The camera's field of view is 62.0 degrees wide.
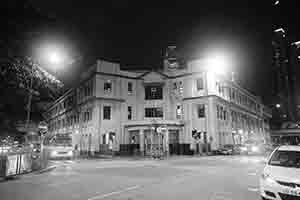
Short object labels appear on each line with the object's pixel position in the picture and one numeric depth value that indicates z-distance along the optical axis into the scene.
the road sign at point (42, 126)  18.62
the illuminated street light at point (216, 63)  40.09
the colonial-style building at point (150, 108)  37.94
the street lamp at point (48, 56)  11.21
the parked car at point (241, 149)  38.88
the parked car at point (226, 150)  36.34
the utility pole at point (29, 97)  11.33
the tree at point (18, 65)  9.16
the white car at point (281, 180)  5.90
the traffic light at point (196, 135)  28.31
